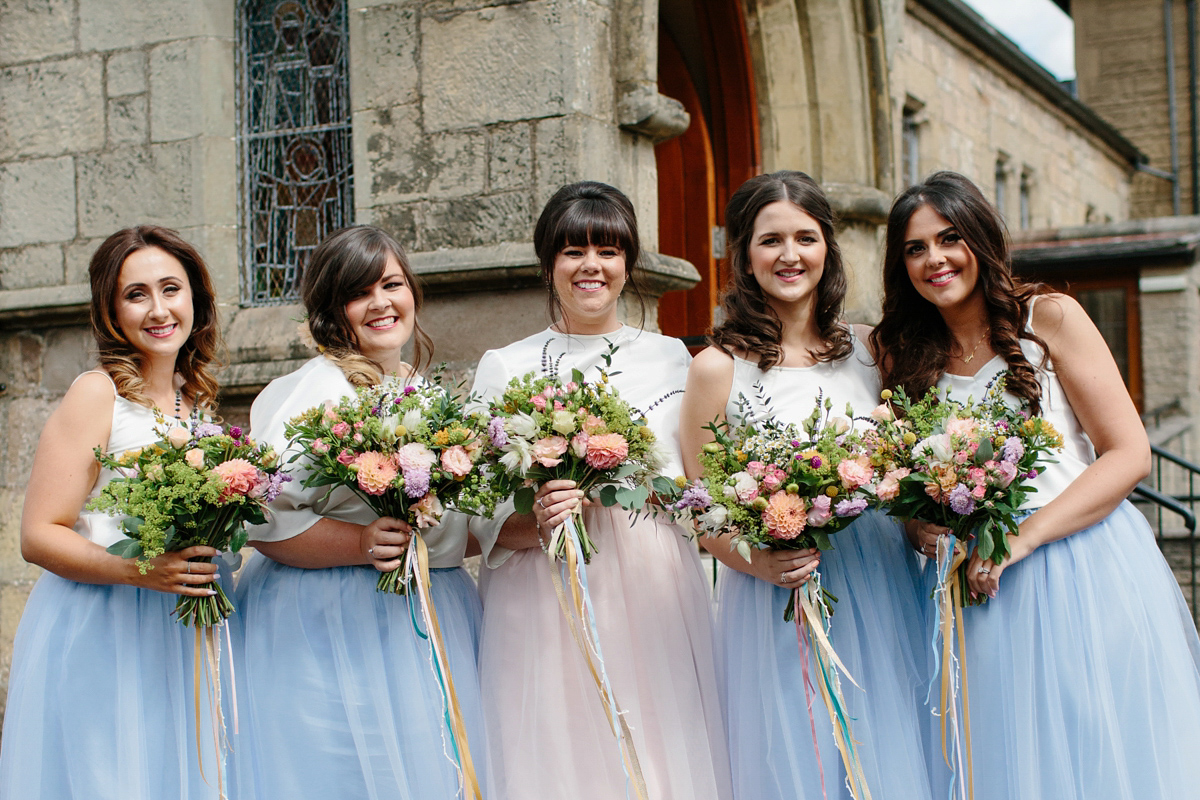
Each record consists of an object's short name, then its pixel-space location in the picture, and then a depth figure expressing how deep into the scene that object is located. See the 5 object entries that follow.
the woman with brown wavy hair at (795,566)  2.82
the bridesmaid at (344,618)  2.77
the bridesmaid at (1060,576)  2.66
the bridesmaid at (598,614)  2.81
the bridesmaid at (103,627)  2.75
